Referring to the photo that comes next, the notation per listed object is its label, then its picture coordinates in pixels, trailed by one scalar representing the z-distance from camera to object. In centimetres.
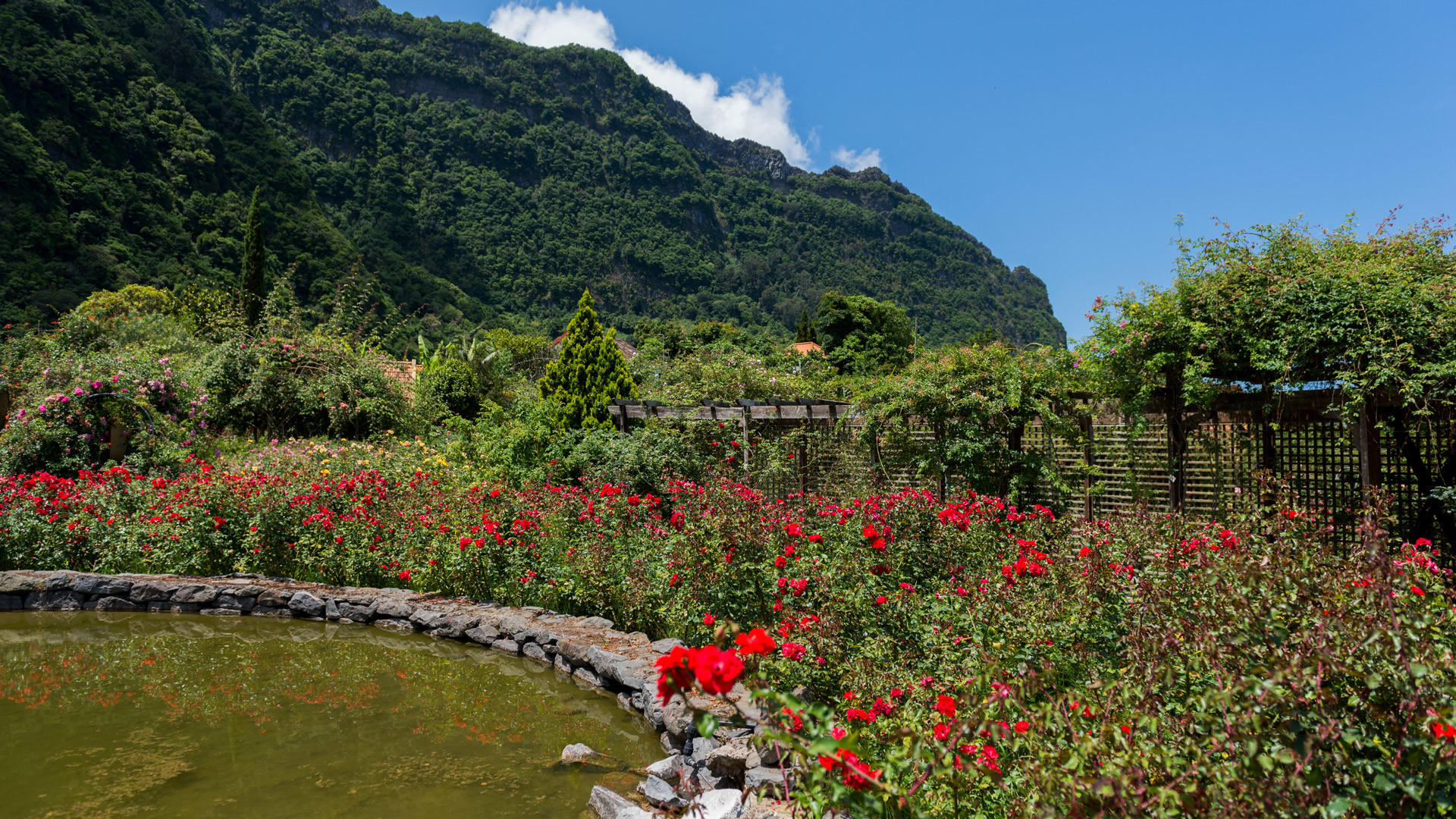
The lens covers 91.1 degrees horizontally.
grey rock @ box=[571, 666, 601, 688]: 465
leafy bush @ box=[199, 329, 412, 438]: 1097
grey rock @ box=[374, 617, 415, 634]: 588
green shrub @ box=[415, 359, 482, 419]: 1586
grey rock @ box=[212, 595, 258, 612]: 644
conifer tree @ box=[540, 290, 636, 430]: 977
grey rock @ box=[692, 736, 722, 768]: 329
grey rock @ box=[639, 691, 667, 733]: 396
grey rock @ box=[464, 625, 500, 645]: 544
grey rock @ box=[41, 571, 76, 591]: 652
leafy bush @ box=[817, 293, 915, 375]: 4153
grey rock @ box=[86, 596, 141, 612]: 652
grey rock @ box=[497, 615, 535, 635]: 528
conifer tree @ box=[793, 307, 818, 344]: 4319
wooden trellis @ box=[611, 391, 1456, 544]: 475
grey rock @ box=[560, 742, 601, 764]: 359
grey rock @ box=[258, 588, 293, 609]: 636
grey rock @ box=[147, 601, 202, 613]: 648
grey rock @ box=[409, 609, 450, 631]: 569
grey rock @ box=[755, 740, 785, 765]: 304
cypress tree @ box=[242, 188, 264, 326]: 1855
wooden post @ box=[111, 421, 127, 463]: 946
